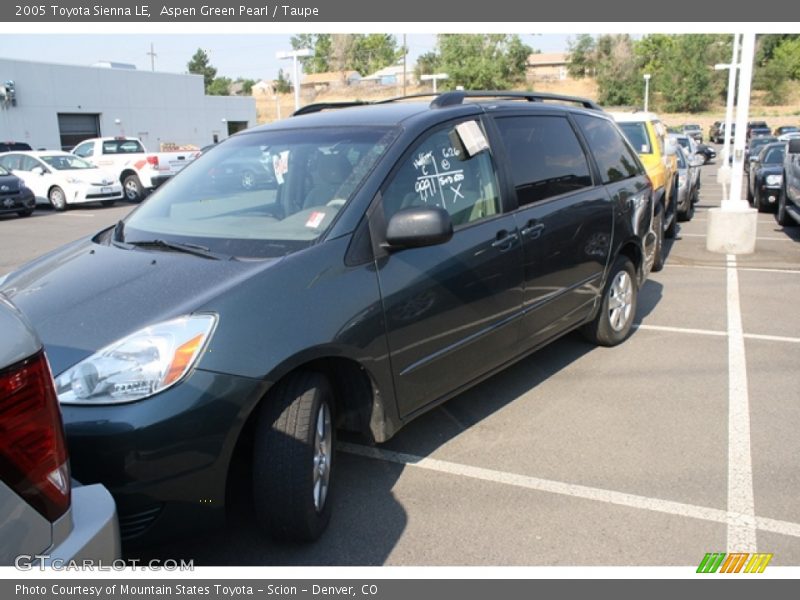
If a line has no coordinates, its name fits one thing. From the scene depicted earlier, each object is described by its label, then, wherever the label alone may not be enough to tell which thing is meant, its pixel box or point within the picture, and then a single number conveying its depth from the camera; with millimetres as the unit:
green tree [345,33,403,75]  91750
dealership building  32719
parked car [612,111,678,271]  9211
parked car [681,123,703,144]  46200
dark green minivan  2492
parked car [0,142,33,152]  22672
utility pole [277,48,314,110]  21703
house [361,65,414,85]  70775
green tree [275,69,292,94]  97125
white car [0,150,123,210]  18906
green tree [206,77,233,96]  95856
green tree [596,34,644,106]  74312
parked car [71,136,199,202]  20484
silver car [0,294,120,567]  1592
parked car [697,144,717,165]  23314
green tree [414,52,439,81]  70238
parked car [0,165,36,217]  16891
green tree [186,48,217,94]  106938
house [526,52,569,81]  94944
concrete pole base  9438
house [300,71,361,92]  85125
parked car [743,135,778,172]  25878
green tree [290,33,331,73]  83562
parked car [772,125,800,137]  37312
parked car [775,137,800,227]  11102
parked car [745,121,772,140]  40469
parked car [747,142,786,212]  14043
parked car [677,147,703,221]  12312
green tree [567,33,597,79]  81625
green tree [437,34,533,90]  63344
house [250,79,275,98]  107125
